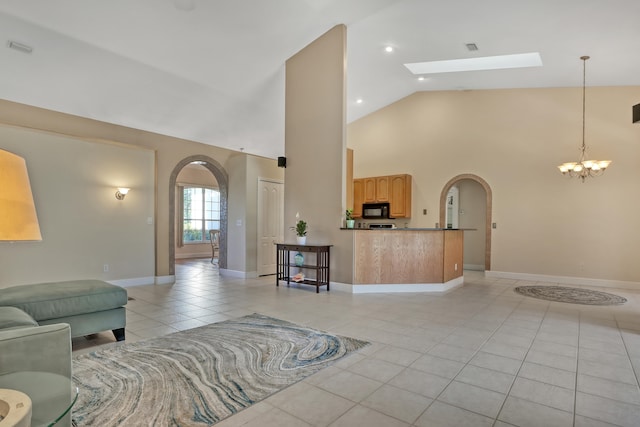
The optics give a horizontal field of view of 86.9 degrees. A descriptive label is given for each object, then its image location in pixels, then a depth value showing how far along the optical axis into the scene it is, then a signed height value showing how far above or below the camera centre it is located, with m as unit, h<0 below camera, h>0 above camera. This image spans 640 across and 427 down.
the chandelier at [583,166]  5.60 +0.79
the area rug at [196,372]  2.01 -1.22
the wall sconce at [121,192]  5.80 +0.29
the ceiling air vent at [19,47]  3.93 +1.91
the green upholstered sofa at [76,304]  2.75 -0.82
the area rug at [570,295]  5.07 -1.35
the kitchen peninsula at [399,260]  5.57 -0.82
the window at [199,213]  11.00 -0.12
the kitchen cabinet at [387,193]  8.20 +0.46
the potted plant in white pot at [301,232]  5.91 -0.38
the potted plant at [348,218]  5.78 -0.13
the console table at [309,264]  5.66 -0.96
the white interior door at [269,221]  7.33 -0.25
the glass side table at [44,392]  1.08 -0.65
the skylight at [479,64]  6.05 +2.84
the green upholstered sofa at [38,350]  1.62 -0.71
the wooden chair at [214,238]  9.87 -0.89
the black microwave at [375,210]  8.38 +0.01
